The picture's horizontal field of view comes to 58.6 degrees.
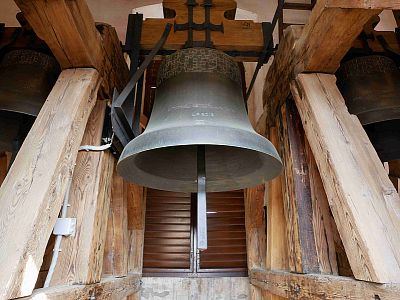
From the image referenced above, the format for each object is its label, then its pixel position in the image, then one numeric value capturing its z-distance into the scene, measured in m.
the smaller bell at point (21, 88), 1.80
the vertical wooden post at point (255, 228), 3.20
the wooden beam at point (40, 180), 1.06
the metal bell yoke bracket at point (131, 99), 1.66
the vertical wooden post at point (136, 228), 3.11
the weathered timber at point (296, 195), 1.76
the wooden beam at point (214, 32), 2.15
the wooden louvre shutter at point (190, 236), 3.54
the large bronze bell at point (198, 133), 1.35
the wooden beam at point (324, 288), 1.07
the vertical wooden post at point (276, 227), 2.34
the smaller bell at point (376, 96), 1.79
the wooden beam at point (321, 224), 1.74
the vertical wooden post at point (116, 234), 2.54
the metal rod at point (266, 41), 2.17
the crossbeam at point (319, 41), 1.49
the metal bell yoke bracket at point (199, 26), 2.08
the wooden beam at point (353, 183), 1.17
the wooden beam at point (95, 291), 1.22
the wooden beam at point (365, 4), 1.32
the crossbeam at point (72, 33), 1.48
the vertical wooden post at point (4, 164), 2.82
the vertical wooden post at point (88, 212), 1.59
